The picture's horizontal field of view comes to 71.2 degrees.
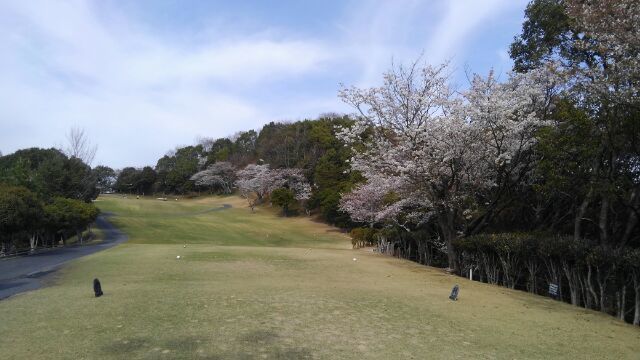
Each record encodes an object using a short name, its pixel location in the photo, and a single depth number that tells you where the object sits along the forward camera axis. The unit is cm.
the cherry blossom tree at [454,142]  1709
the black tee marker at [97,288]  1047
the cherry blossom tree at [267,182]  6247
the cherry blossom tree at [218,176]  8275
